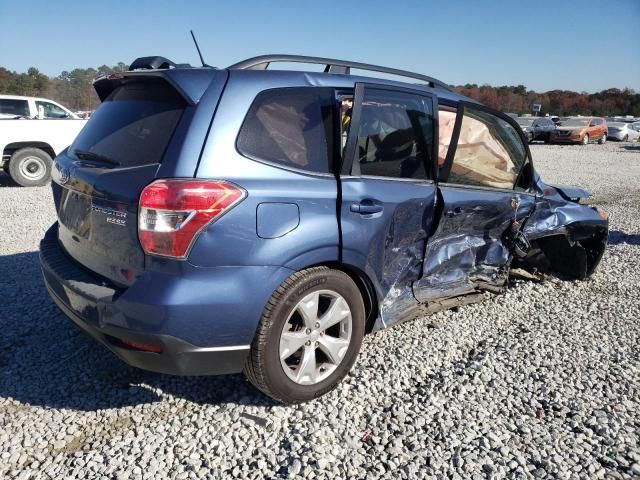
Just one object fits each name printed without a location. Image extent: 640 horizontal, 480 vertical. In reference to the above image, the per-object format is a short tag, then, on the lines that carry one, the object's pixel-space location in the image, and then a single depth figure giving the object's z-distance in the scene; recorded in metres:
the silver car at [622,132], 32.31
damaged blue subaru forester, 2.27
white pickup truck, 9.73
